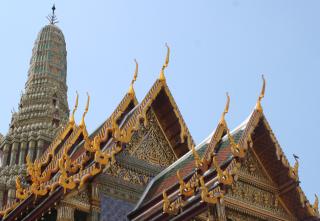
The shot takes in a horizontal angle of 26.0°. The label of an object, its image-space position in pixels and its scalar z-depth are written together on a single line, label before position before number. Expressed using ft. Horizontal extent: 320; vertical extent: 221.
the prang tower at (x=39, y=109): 88.38
